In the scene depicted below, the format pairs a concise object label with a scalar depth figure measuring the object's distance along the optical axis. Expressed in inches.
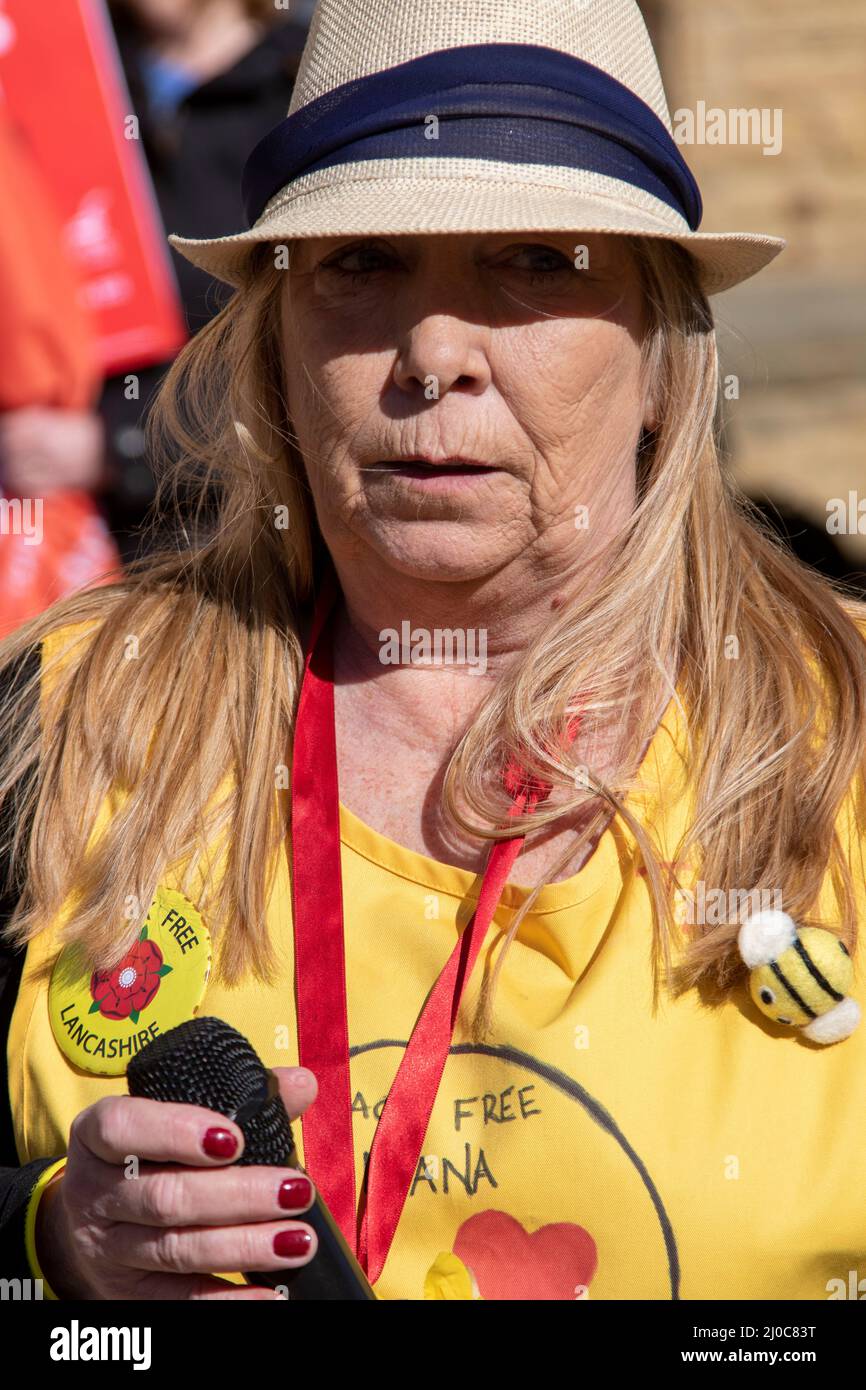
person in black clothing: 104.1
